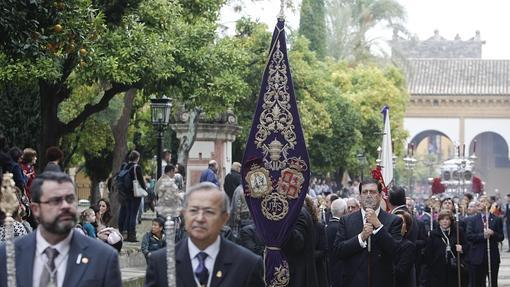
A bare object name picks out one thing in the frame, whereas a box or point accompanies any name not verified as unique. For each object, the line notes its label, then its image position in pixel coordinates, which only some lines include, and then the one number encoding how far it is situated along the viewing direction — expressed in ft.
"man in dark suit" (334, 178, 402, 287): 43.42
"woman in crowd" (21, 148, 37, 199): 55.62
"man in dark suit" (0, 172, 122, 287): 23.38
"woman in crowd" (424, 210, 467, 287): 64.23
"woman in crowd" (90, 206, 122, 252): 48.93
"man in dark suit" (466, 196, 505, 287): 74.08
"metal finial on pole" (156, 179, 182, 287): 23.49
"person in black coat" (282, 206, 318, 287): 44.73
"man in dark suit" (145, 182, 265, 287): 24.52
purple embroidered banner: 44.93
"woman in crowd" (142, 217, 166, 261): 48.83
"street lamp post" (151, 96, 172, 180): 80.72
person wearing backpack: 79.66
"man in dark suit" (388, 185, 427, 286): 54.64
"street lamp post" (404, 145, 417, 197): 229.82
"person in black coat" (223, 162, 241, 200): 70.47
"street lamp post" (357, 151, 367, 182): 192.52
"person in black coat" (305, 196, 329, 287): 47.06
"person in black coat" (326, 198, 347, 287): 46.67
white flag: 68.18
